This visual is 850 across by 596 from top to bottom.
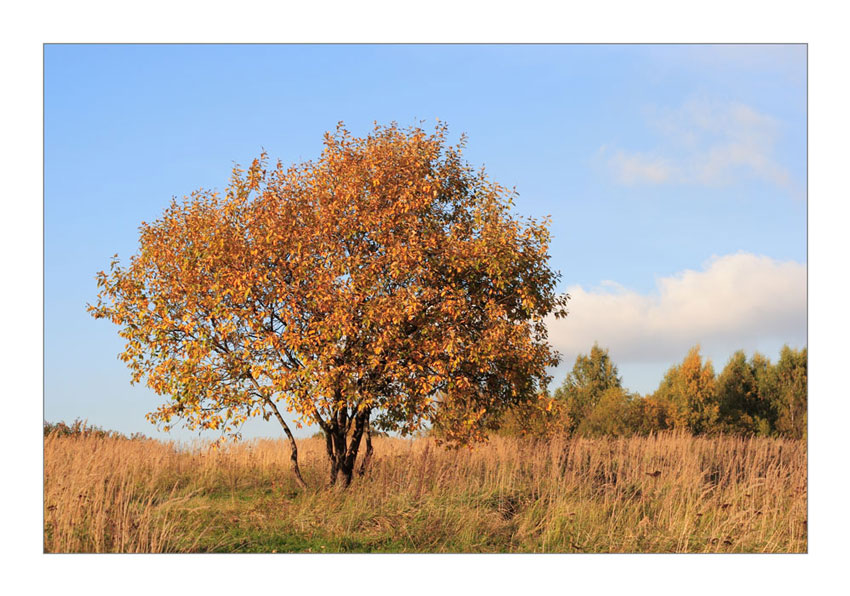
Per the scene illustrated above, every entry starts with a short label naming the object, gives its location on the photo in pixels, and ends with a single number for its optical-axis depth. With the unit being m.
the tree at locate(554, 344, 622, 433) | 34.19
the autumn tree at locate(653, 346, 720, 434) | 34.69
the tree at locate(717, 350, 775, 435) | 36.21
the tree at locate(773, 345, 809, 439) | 34.72
